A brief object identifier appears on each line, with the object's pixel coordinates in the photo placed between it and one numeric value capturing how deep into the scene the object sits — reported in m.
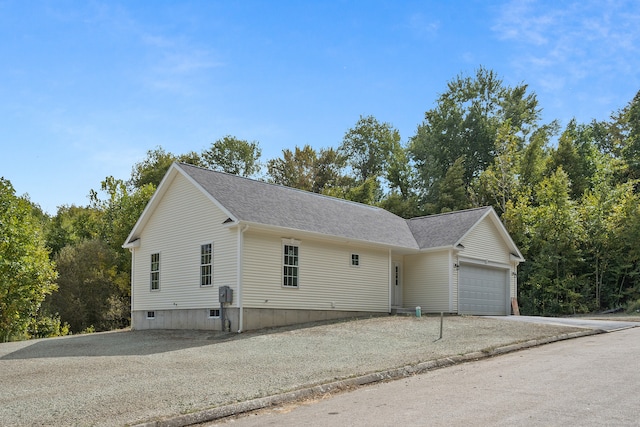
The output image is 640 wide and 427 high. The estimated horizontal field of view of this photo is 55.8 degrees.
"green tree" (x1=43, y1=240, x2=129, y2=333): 34.66
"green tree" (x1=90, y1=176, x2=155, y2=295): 37.59
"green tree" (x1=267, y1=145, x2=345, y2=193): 55.56
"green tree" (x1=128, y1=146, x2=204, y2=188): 47.81
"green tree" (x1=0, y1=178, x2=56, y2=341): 24.52
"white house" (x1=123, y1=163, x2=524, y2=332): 19.33
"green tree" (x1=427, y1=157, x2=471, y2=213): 42.88
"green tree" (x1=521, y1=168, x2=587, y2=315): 30.83
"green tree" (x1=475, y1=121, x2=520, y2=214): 41.41
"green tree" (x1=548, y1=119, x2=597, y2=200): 41.00
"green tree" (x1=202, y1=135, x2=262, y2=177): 55.41
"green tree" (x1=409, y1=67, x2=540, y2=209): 49.28
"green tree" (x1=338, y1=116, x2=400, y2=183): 59.06
